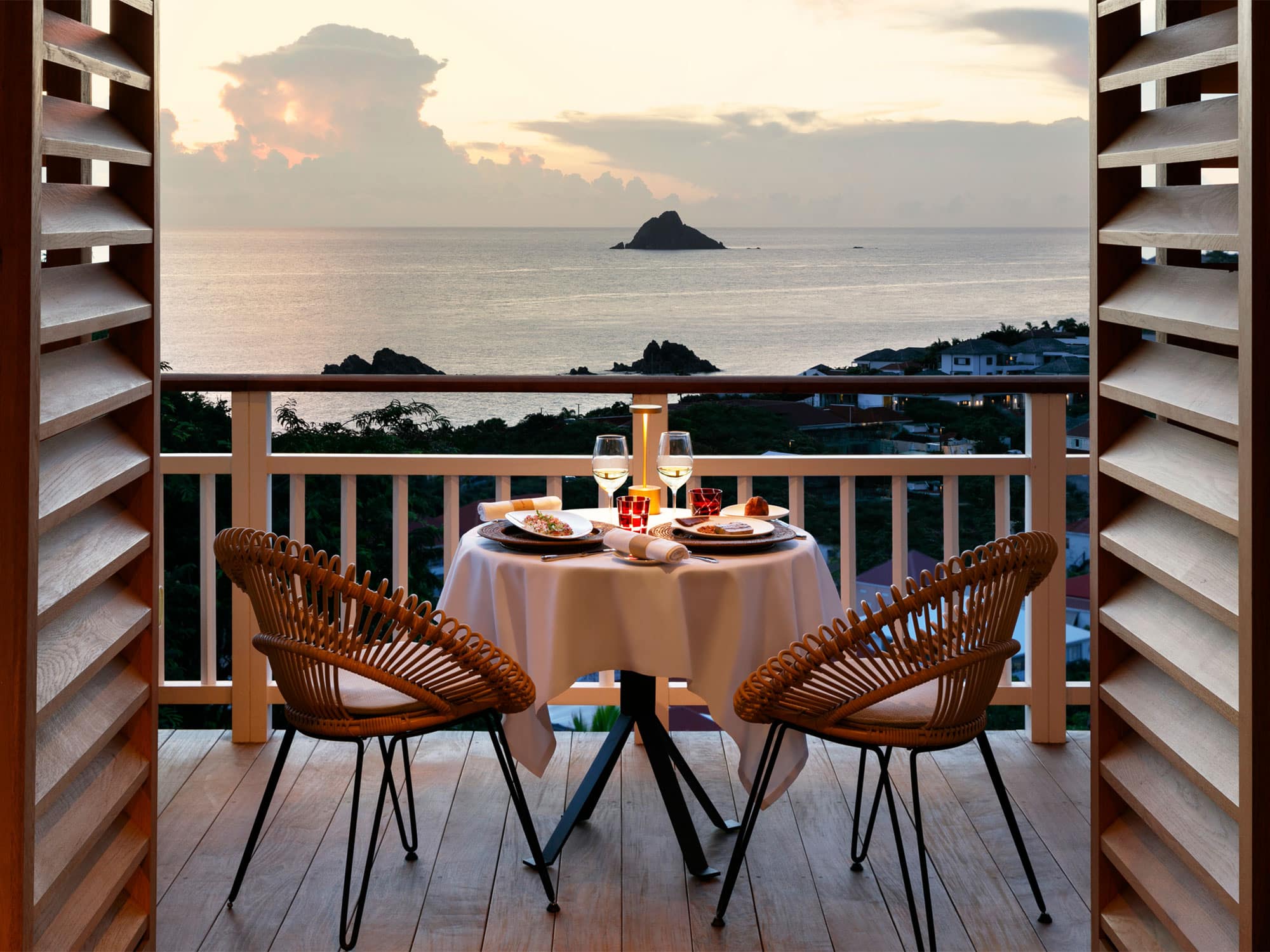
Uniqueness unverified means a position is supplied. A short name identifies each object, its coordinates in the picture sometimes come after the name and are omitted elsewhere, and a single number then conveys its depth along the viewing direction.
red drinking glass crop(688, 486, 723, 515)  2.62
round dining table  2.29
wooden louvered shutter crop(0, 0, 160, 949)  1.44
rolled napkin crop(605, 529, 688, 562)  2.27
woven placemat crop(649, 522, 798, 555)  2.39
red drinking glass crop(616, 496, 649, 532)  2.53
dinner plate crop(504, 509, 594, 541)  2.46
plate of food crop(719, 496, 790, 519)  2.66
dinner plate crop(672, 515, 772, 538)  2.45
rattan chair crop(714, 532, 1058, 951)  2.05
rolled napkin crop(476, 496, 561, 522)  2.64
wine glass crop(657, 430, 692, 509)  2.60
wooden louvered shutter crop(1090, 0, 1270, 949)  1.42
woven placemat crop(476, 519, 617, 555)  2.41
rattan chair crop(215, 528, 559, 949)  2.11
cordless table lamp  2.58
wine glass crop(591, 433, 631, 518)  2.60
